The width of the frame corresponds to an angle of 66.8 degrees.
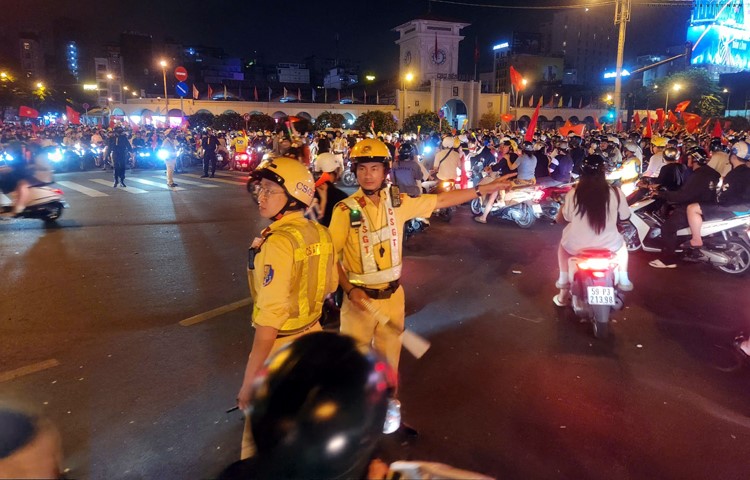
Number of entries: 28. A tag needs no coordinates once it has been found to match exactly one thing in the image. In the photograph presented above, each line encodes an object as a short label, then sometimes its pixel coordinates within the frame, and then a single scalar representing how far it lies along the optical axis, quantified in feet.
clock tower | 238.48
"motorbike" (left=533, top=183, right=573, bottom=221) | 38.65
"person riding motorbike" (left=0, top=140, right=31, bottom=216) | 37.14
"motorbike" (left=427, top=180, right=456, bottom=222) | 42.14
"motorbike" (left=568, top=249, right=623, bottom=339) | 17.74
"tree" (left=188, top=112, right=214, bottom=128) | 153.92
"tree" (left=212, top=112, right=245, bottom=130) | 142.00
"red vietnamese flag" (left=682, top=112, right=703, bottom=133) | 82.69
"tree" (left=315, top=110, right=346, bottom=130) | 155.85
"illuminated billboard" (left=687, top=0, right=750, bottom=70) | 191.93
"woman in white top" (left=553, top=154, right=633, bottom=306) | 17.97
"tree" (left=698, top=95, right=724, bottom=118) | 168.14
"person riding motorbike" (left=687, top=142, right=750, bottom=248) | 27.04
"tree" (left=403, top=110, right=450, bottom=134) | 153.79
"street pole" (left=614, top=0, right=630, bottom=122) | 80.84
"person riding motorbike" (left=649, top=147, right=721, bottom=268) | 26.84
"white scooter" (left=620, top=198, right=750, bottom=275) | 26.43
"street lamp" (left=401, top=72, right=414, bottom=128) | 205.72
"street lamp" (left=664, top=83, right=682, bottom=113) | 183.45
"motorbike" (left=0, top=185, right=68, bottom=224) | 37.35
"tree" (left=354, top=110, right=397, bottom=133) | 139.33
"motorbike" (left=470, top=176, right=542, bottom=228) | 38.50
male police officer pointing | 11.69
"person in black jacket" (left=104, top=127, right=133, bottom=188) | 59.72
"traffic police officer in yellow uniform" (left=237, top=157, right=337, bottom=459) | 7.88
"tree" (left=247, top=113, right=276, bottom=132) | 131.85
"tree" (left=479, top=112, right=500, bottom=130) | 219.20
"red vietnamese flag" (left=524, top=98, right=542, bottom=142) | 54.44
